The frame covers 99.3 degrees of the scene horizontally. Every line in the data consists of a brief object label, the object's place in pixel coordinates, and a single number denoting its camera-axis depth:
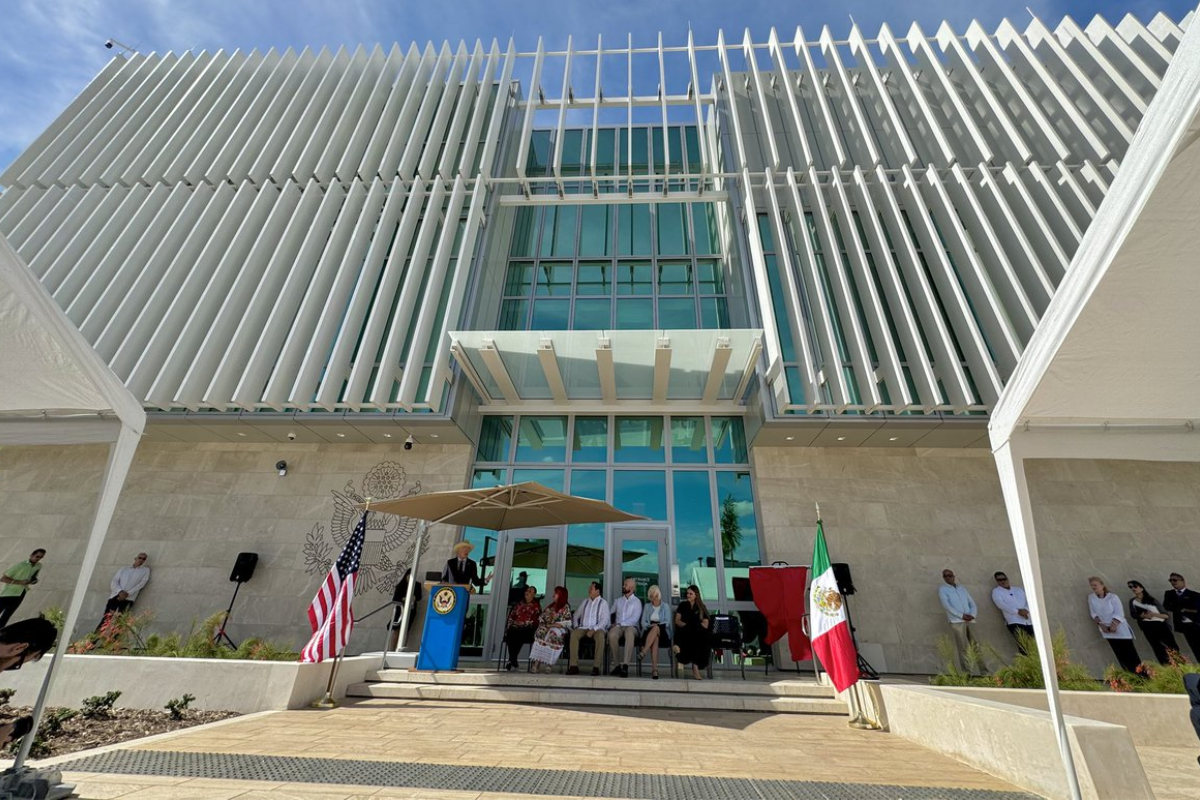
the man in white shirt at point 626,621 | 7.89
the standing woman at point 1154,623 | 8.77
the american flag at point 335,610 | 5.81
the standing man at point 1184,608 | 8.60
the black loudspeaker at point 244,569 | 9.95
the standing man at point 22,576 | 9.21
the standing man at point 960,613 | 9.03
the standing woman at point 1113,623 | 8.83
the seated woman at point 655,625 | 7.88
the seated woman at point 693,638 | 7.73
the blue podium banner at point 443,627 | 7.38
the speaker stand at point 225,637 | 8.57
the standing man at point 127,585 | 9.72
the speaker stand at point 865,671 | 7.37
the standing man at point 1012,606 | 8.96
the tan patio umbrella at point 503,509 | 7.51
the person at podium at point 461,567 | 8.34
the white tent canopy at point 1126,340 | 2.43
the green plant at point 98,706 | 4.96
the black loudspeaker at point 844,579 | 8.82
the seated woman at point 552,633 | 7.79
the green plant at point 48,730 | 3.72
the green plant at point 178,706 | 5.17
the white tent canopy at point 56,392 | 3.01
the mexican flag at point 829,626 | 5.83
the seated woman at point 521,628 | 8.44
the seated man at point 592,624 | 7.82
